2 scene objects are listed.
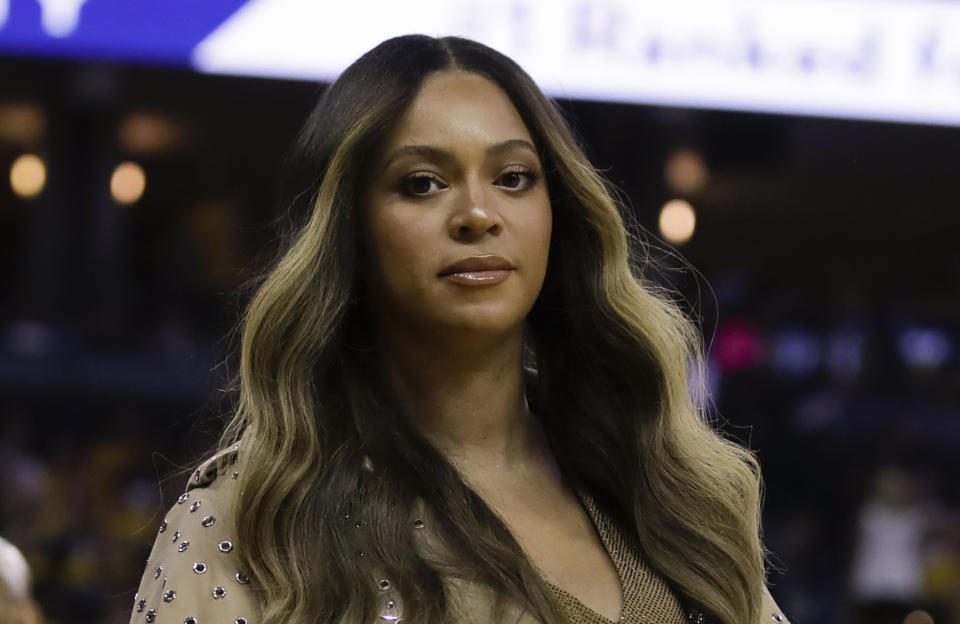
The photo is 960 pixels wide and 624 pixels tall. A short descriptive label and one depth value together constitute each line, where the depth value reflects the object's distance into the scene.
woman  4.02
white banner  9.61
